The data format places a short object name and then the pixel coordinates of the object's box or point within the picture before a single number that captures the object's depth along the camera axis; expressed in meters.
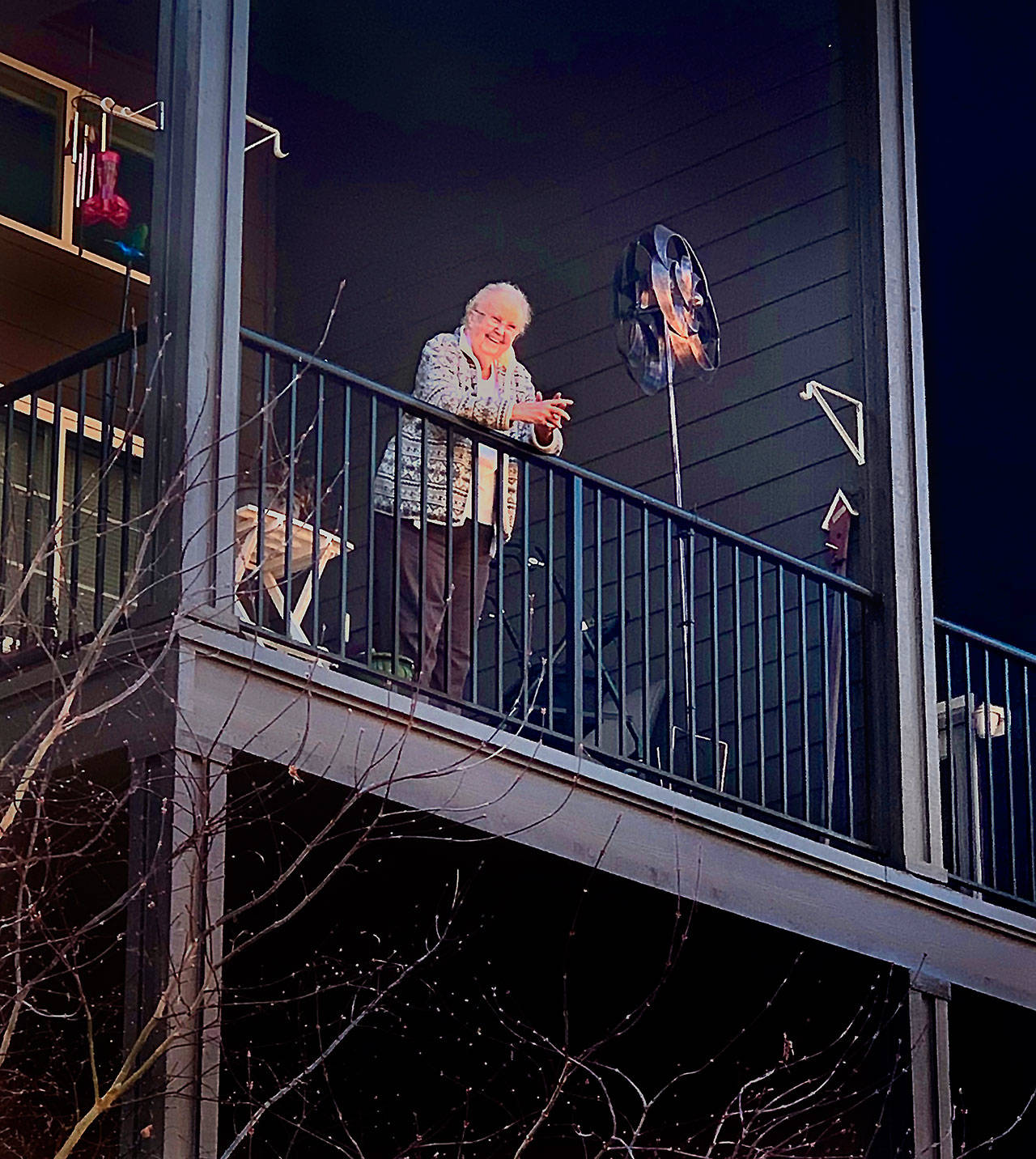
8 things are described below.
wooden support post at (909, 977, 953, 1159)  8.36
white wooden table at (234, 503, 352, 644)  8.91
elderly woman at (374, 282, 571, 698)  7.96
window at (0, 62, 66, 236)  10.92
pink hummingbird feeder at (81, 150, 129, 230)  10.81
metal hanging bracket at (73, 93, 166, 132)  10.45
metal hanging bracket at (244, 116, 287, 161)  11.69
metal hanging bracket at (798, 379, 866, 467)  10.57
